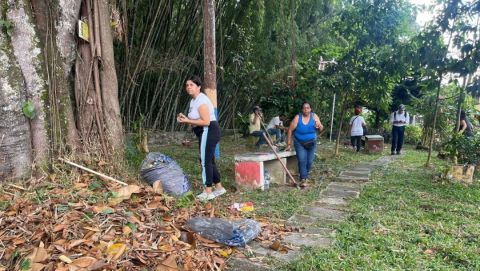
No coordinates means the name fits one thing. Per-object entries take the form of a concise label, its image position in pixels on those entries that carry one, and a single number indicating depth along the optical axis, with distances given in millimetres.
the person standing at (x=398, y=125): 7766
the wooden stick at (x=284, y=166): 4773
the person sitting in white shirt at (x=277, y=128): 7673
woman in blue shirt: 4797
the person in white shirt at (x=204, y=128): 3650
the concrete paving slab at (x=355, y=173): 5520
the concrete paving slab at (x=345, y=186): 4689
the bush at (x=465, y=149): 5219
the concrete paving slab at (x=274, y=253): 2527
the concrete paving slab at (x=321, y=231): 2992
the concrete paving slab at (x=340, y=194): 4293
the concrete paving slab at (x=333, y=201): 3947
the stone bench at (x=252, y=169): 4469
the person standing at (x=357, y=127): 8258
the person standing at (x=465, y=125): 6559
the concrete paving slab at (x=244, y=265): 2359
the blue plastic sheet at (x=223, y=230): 2621
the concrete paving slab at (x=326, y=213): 3475
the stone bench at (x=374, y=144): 8305
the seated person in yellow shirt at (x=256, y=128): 7223
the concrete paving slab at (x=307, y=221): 3242
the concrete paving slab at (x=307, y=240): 2773
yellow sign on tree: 3463
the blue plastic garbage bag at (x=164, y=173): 3607
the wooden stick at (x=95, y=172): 3207
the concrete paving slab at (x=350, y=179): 5180
